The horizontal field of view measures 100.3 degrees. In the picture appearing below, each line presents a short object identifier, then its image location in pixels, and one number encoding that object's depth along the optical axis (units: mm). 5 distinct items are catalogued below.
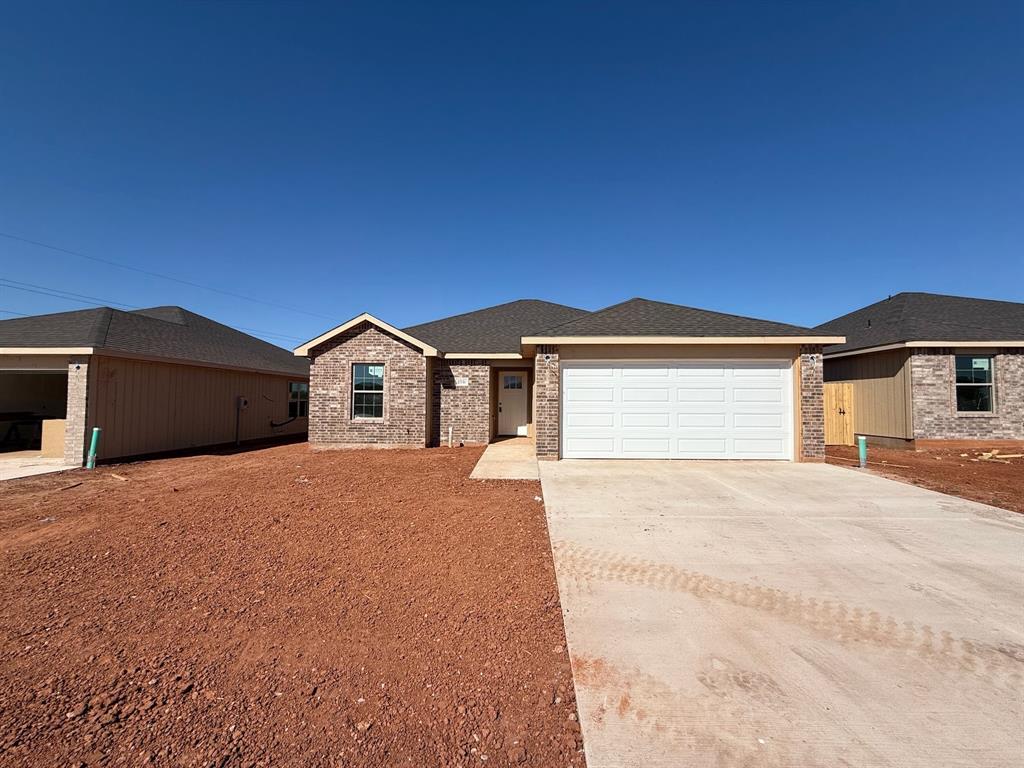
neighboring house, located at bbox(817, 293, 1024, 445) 12516
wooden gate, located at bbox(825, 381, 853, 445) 14594
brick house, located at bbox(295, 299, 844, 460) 9945
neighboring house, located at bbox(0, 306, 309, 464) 10367
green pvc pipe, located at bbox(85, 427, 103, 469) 9891
